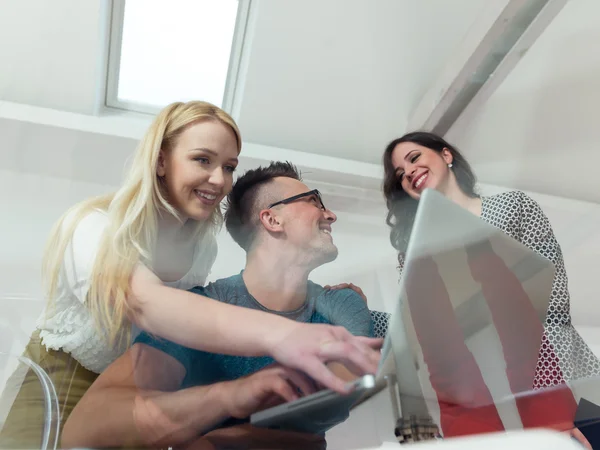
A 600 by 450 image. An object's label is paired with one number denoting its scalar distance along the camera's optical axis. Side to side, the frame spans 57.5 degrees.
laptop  0.47
